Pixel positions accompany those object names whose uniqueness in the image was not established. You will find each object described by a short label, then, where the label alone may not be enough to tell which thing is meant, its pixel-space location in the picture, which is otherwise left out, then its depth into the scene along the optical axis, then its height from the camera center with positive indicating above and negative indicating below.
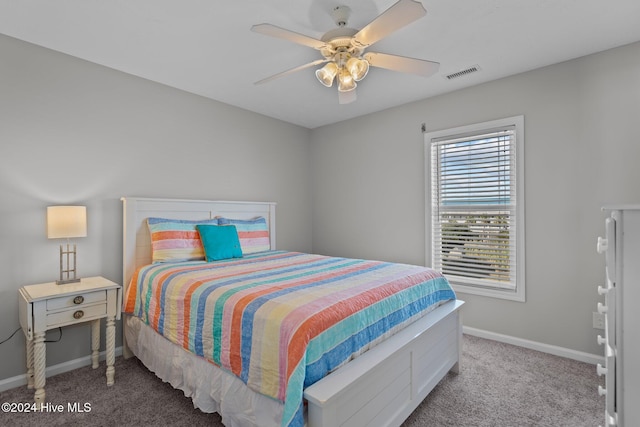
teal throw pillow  2.89 -0.25
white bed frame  1.36 -0.80
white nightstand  2.02 -0.64
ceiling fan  1.71 +1.01
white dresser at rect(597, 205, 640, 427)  1.24 -0.42
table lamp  2.25 -0.06
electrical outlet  2.54 -0.86
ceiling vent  2.84 +1.31
